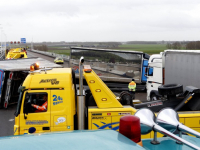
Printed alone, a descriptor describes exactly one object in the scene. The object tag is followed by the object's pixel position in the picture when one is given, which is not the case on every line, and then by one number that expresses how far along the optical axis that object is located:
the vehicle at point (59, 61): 50.41
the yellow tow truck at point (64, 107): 6.34
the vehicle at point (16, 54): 29.57
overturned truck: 14.04
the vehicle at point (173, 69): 12.18
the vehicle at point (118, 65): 19.19
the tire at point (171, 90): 7.79
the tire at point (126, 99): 7.41
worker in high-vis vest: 14.97
